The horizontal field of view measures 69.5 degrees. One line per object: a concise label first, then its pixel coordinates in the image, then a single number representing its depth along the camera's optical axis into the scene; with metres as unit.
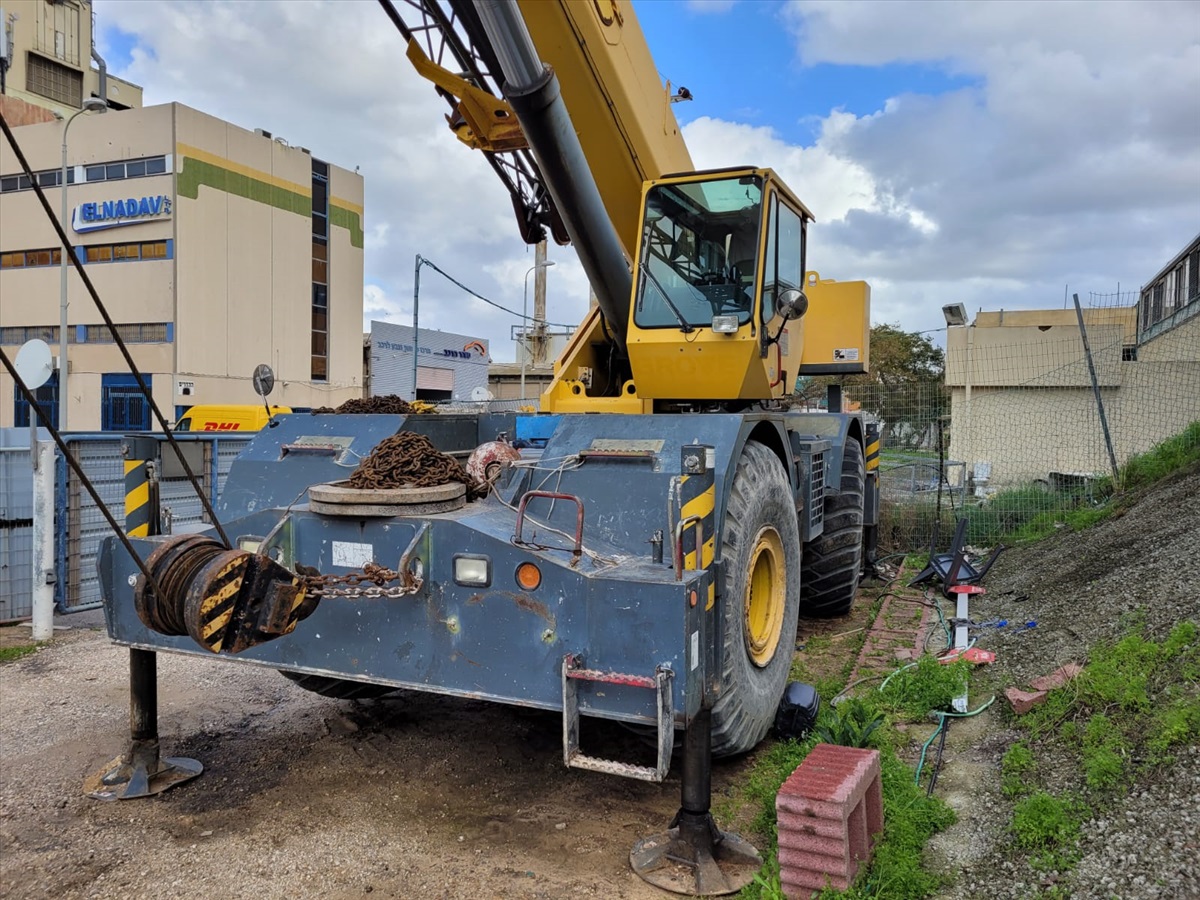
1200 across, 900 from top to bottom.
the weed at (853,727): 3.85
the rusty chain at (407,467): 3.50
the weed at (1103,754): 3.25
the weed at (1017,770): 3.52
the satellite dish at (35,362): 6.77
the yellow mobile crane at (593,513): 3.03
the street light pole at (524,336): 25.68
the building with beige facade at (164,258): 27.86
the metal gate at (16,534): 7.34
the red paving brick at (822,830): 2.91
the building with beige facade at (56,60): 36.75
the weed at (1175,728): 3.24
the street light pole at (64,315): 18.34
